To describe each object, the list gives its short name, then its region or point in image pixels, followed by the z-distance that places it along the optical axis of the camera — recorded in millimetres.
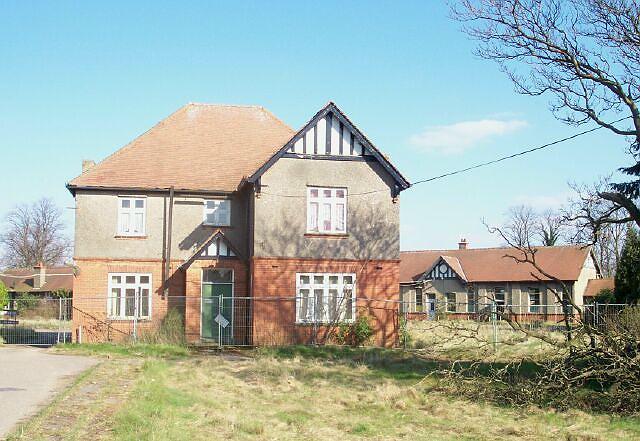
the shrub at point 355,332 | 25219
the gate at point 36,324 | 27828
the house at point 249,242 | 25578
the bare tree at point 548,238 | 63481
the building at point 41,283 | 65875
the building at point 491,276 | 49094
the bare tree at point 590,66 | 16250
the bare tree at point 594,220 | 16656
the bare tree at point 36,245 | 86750
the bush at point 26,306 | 44231
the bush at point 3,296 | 28422
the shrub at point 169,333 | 25281
